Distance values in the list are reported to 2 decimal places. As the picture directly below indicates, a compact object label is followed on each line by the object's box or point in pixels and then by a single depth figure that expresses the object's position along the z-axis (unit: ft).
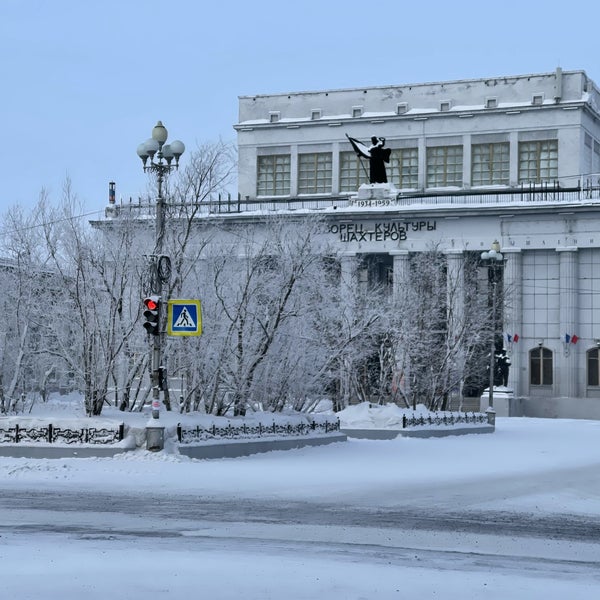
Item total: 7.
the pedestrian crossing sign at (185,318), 89.61
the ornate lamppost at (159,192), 90.07
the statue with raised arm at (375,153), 254.47
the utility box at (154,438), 86.53
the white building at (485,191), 247.91
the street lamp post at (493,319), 164.55
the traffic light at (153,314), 87.92
